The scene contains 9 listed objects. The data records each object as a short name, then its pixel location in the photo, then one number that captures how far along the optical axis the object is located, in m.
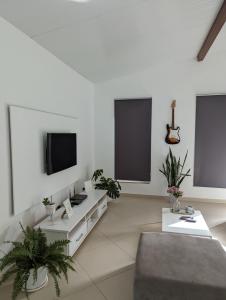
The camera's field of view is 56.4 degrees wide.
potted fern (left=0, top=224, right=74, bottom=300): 1.64
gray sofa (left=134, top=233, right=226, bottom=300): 1.45
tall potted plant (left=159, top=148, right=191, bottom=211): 4.12
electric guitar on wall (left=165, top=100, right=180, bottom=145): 4.28
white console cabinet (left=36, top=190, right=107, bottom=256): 2.26
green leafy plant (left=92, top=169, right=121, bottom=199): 3.93
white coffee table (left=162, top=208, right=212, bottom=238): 2.49
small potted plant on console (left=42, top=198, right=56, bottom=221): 2.41
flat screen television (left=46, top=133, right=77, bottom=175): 2.64
